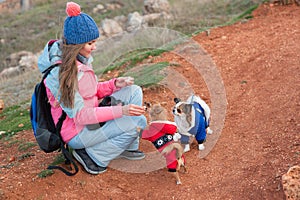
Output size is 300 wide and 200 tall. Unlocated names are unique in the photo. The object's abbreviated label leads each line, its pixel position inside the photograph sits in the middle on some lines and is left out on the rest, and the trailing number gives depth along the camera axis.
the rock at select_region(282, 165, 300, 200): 2.92
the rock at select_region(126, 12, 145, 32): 14.43
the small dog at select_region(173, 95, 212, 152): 3.84
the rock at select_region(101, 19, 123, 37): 16.05
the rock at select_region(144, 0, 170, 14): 15.36
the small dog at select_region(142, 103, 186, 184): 3.52
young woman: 3.42
